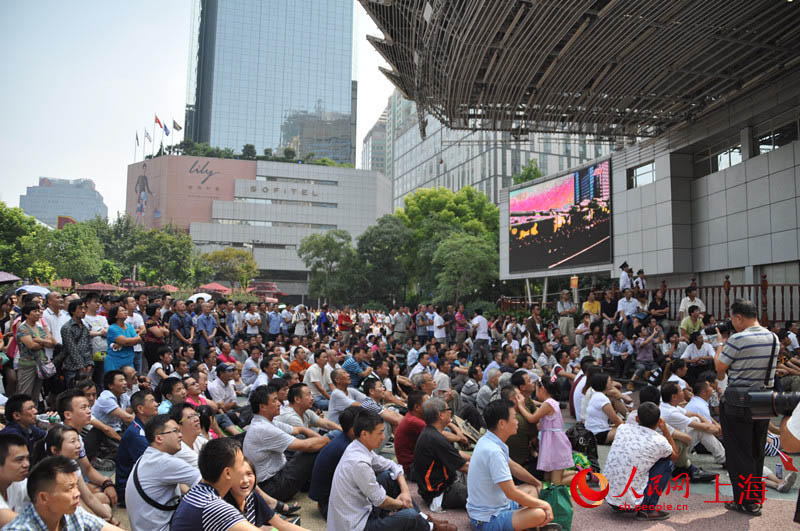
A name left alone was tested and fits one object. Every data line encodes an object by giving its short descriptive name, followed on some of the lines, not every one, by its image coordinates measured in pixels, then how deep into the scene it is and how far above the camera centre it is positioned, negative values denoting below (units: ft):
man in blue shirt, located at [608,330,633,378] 38.22 -4.53
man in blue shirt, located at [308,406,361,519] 15.19 -5.06
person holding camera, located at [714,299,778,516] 14.83 -2.60
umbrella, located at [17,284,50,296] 33.01 -0.31
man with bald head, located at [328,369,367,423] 22.50 -4.62
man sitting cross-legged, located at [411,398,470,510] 16.30 -5.47
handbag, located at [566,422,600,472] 20.57 -5.92
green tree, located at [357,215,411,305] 128.67 +7.72
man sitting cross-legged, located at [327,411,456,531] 12.59 -4.99
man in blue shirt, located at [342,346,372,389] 30.73 -4.75
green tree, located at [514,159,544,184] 118.01 +25.92
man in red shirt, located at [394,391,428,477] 18.56 -5.00
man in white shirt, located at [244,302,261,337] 45.75 -2.87
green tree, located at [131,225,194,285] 140.77 +7.67
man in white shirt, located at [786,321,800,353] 32.35 -2.51
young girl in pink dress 17.35 -5.07
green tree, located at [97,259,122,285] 145.89 +3.31
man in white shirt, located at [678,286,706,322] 40.09 -0.79
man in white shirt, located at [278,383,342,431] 18.66 -4.17
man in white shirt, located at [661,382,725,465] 19.30 -4.69
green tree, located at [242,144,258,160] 241.14 +61.48
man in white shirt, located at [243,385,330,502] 16.07 -4.95
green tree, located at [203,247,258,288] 164.76 +6.75
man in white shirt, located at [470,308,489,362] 46.06 -4.31
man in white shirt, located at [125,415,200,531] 11.51 -4.25
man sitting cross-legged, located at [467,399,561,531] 12.61 -4.89
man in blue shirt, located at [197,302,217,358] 36.50 -2.98
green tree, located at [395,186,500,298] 116.67 +16.49
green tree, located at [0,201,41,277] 122.42 +11.04
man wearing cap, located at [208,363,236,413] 25.38 -4.95
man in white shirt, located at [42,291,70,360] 22.70 -1.32
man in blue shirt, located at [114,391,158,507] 15.15 -4.43
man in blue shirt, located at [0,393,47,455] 14.23 -3.51
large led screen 66.39 +9.33
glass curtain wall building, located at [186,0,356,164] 282.77 +113.67
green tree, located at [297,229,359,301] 135.23 +6.93
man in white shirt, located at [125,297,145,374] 27.02 -2.00
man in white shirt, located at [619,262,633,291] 47.16 +1.15
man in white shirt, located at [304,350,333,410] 27.30 -4.84
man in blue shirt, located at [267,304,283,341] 50.52 -3.54
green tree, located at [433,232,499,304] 95.61 +4.04
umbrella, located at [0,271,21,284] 51.26 +0.56
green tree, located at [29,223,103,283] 113.29 +6.90
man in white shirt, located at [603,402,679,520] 15.21 -5.07
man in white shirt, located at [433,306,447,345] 50.24 -3.81
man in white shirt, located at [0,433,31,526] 10.08 -3.57
